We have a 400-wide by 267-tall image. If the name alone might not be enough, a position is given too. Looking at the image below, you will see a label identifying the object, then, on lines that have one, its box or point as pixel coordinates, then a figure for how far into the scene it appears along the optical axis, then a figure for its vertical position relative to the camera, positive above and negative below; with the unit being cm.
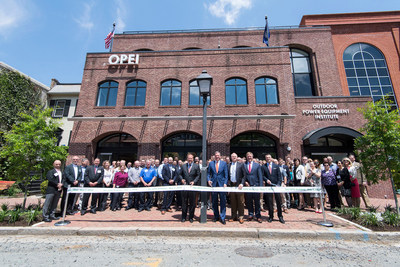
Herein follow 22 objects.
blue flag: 1543 +1149
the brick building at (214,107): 1255 +521
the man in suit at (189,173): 678 +49
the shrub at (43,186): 1143 -1
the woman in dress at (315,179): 744 +35
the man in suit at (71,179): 668 +23
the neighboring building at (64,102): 1955 +859
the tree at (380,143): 679 +157
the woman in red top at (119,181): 793 +22
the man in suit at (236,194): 605 -17
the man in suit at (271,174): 656 +47
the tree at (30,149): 693 +123
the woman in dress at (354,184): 738 +19
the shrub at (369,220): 546 -83
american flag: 1568 +1127
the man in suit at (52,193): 622 -21
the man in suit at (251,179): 609 +28
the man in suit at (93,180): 729 +23
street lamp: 616 +306
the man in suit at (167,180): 751 +26
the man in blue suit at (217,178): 599 +30
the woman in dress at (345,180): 747 +34
